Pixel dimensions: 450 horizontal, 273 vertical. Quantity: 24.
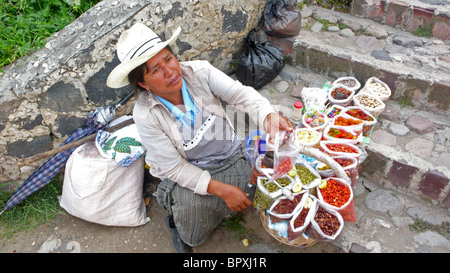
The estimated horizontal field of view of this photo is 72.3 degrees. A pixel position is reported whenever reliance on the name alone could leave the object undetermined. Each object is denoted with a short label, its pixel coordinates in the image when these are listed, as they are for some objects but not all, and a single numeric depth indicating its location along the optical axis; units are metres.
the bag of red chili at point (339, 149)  2.38
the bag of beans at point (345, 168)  2.29
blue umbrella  2.74
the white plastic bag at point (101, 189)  2.53
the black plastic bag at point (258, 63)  3.31
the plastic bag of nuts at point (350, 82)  3.05
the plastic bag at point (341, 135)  2.51
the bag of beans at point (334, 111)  2.85
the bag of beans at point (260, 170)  2.08
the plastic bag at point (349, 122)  2.55
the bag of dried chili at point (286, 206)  2.06
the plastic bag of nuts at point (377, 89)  2.91
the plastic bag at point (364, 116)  2.67
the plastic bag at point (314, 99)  2.96
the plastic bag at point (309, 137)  2.50
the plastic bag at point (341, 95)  2.94
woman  1.87
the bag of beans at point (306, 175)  2.14
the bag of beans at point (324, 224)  1.99
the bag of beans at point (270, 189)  2.08
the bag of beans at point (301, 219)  2.01
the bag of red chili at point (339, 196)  2.09
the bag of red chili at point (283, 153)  1.92
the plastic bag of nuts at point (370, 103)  2.75
